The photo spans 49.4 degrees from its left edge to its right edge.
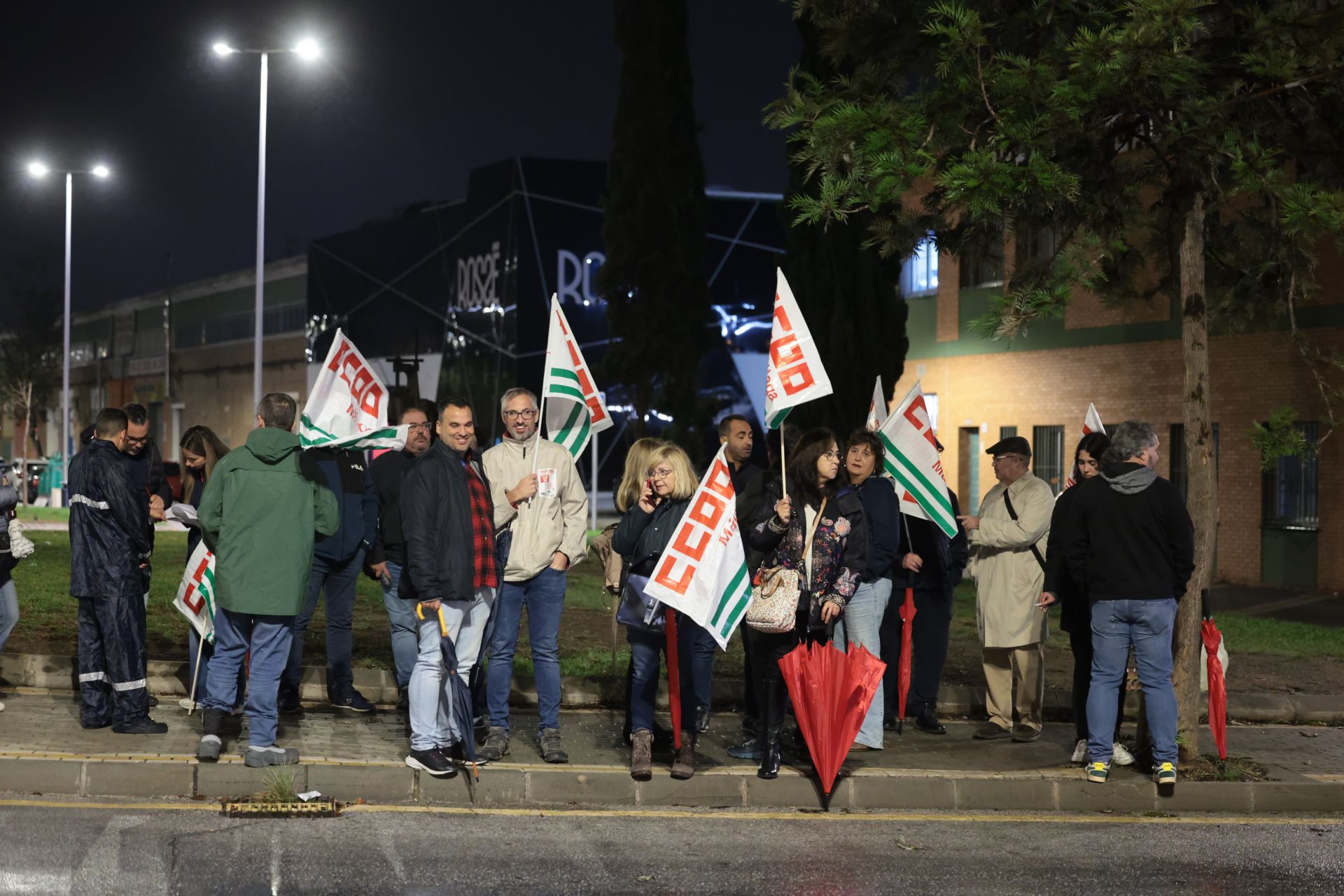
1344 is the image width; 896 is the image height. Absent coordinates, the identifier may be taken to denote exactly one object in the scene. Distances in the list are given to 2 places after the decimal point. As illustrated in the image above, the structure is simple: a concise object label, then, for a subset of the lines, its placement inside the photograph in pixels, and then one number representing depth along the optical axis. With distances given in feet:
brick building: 69.92
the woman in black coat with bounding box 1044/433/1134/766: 27.09
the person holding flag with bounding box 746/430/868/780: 25.83
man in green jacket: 25.27
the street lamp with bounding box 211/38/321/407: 79.56
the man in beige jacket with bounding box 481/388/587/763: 26.89
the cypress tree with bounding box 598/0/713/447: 99.55
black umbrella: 25.02
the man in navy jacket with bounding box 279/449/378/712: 30.48
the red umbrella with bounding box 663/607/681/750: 26.08
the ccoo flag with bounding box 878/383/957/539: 30.94
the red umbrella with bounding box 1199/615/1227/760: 27.04
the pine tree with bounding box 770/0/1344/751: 25.81
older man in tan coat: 30.12
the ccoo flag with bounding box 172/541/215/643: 29.50
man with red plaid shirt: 24.77
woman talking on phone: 25.85
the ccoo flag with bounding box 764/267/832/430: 27.17
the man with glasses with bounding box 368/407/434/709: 28.89
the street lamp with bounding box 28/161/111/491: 132.57
